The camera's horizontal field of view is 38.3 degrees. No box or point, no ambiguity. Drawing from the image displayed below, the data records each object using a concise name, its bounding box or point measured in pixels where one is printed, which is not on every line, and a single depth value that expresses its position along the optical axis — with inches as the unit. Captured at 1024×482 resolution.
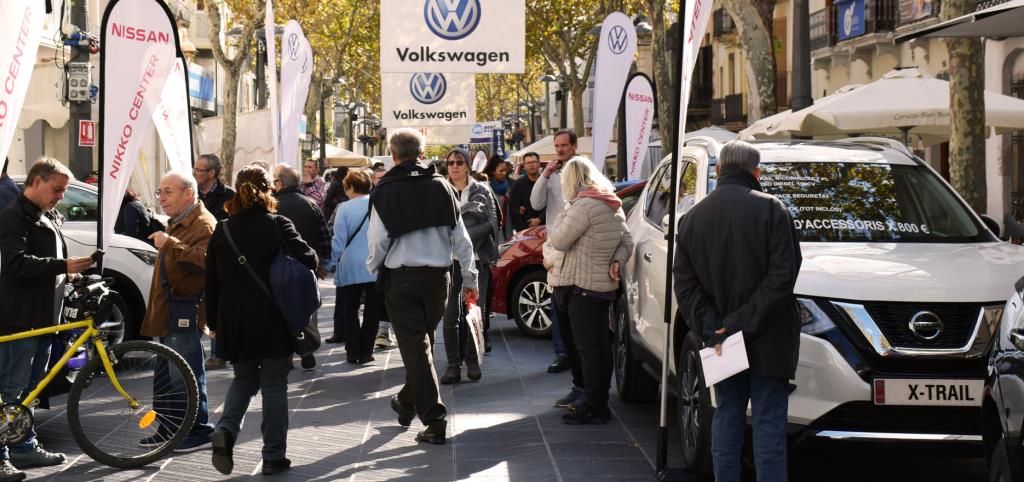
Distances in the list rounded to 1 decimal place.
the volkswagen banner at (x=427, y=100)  629.3
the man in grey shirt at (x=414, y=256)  344.2
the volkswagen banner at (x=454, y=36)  541.0
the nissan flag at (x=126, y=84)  326.0
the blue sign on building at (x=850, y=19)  1482.5
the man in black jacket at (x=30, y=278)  311.3
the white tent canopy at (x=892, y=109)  606.2
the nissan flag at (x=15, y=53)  245.6
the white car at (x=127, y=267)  491.2
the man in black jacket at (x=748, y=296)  245.6
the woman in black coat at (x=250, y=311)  303.4
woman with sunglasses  453.1
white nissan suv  271.6
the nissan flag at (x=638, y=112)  771.4
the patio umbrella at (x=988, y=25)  333.4
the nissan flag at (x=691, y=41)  293.1
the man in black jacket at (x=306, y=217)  471.8
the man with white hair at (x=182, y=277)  332.8
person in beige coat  365.7
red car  573.6
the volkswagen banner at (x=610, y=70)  673.6
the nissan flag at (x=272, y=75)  697.0
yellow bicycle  313.4
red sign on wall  767.7
